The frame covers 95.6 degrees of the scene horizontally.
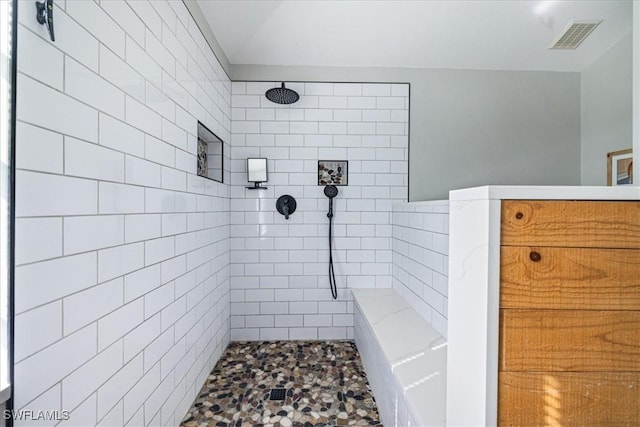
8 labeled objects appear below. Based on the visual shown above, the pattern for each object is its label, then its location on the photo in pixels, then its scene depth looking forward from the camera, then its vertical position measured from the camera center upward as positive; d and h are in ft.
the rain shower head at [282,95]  6.82 +2.82
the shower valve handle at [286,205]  7.50 +0.21
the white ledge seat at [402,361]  3.43 -2.14
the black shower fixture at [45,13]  2.23 +1.52
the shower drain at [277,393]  5.38 -3.42
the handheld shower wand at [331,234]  7.52 -0.54
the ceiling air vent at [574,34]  6.03 +4.02
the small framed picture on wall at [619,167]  6.53 +1.19
